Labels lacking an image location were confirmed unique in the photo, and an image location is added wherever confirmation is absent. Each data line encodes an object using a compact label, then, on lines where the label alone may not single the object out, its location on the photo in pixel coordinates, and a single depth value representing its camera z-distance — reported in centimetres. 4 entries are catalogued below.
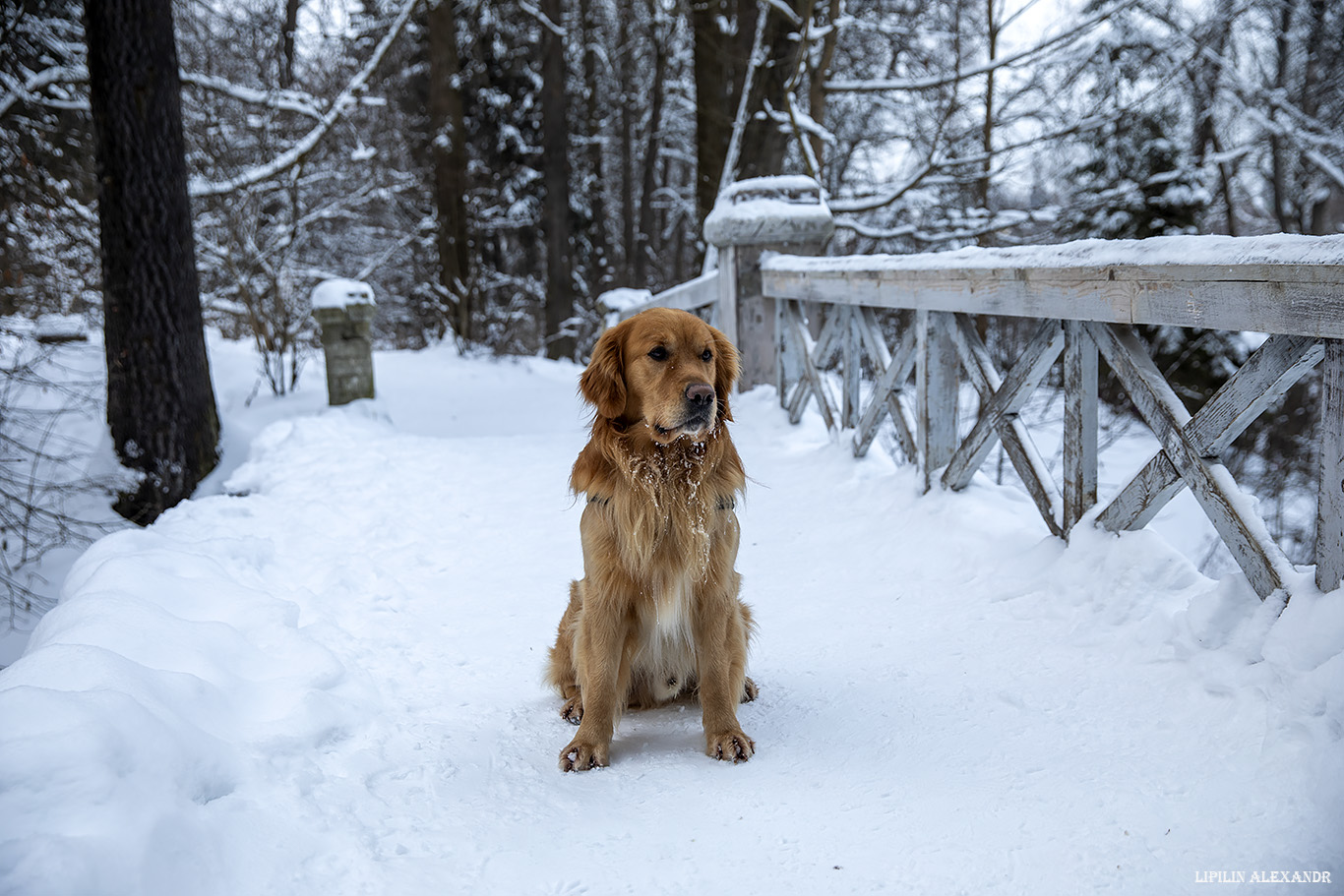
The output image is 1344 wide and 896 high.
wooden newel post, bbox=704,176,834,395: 601
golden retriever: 242
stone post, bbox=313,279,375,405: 785
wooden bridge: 207
